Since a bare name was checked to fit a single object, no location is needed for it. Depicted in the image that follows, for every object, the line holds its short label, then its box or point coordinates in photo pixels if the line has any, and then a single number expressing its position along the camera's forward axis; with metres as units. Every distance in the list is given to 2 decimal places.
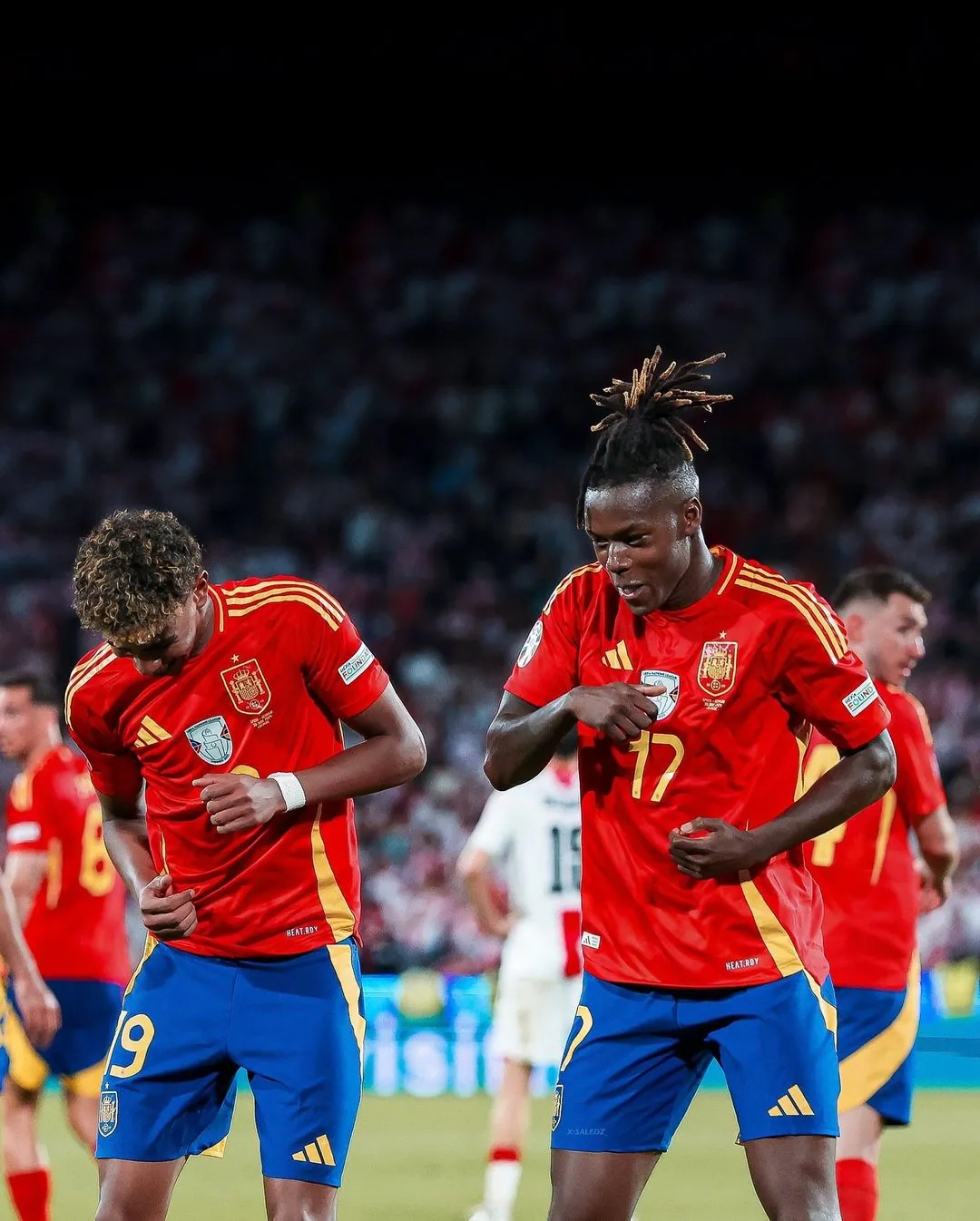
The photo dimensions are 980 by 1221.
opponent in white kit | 17.56
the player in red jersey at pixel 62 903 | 14.61
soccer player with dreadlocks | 8.13
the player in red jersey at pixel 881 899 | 12.15
